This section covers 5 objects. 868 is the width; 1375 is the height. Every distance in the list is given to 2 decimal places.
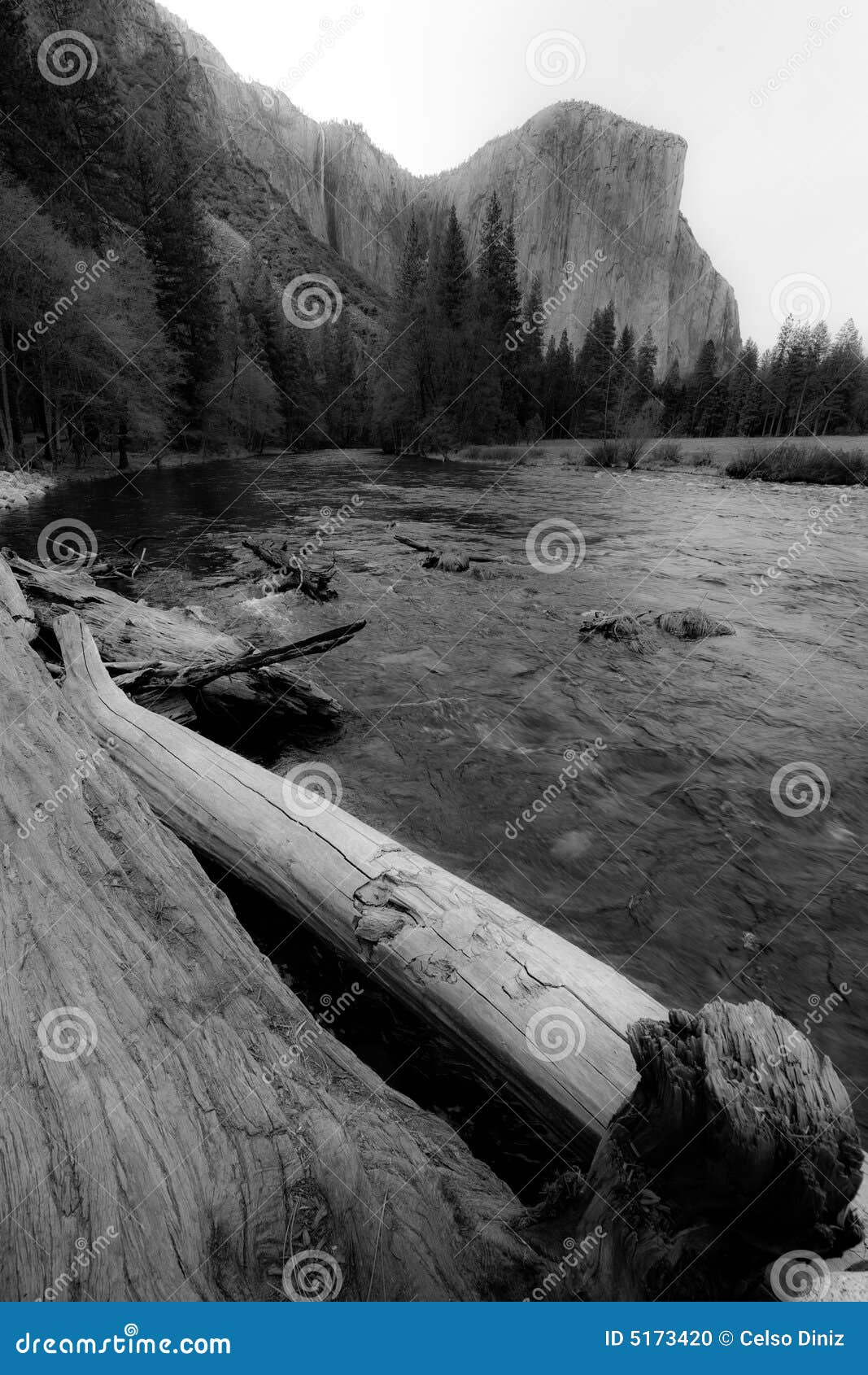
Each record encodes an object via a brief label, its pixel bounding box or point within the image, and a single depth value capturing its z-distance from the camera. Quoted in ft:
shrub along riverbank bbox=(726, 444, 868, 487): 91.30
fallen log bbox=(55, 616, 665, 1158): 7.19
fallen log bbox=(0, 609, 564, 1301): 5.58
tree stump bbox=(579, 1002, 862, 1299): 4.93
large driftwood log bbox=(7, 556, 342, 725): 18.51
